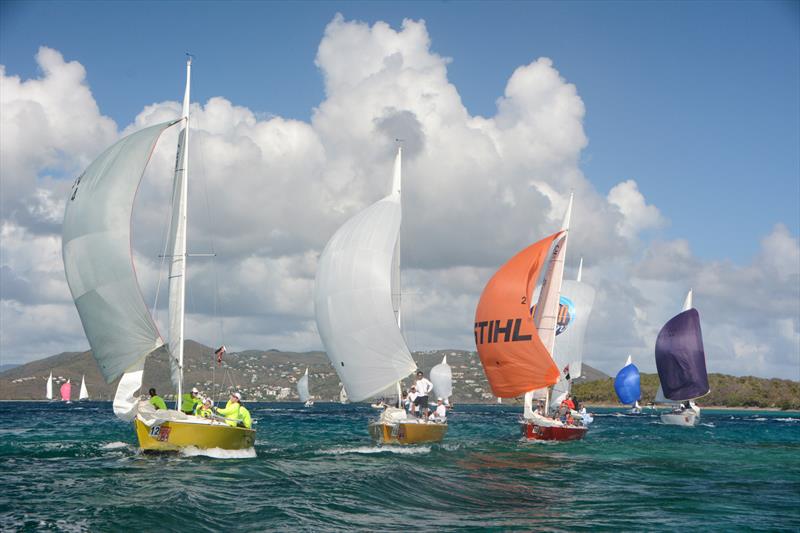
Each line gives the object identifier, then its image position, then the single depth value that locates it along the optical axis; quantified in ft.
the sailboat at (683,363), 222.89
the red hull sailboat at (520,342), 127.13
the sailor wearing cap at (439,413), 119.80
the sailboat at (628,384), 323.98
